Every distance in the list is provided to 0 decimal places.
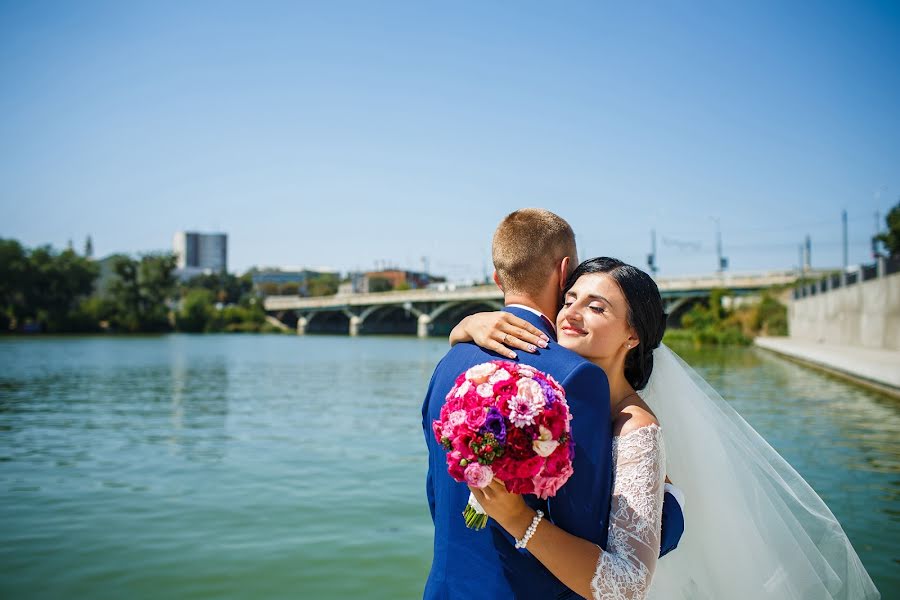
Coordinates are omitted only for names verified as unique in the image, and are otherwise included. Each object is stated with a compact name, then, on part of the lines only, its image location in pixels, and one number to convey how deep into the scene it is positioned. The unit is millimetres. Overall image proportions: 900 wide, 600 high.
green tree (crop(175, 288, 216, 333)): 81438
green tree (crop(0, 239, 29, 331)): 67000
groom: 1588
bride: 1600
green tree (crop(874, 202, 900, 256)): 52131
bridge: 50000
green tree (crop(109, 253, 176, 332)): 75500
